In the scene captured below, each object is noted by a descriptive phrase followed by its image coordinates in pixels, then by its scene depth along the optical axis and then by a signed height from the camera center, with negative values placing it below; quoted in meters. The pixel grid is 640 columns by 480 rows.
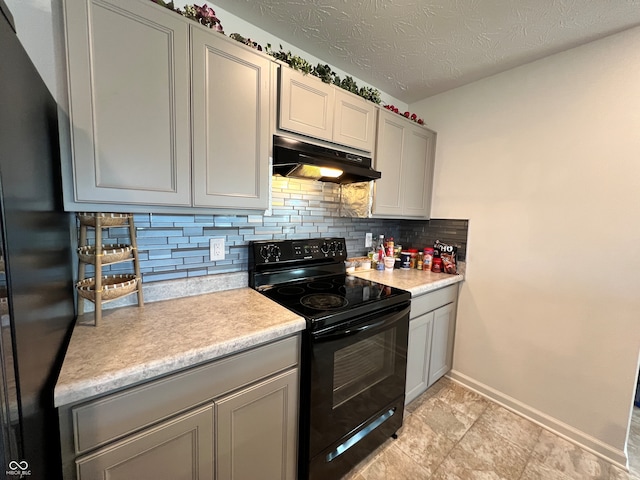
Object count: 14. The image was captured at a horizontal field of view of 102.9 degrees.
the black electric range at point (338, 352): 1.20 -0.70
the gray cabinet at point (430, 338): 1.80 -0.89
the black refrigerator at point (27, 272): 0.51 -0.16
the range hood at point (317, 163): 1.35 +0.32
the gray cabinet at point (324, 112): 1.38 +0.65
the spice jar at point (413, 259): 2.41 -0.35
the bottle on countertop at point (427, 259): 2.29 -0.33
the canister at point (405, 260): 2.37 -0.36
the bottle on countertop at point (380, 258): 2.29 -0.34
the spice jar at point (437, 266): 2.27 -0.39
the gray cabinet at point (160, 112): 0.90 +0.42
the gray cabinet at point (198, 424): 0.75 -0.73
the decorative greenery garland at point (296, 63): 1.11 +0.87
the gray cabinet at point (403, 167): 1.90 +0.44
